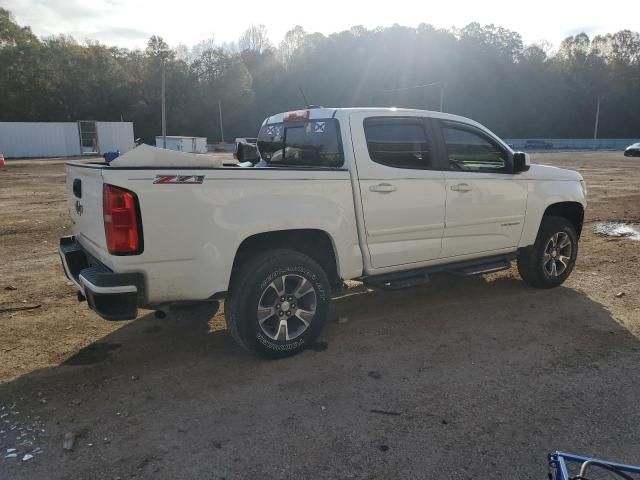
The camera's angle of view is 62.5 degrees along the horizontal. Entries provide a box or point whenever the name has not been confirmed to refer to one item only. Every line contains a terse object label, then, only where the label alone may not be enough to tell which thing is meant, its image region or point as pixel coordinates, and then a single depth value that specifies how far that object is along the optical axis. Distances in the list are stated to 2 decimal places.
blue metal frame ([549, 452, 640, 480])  2.06
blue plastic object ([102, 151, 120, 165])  4.50
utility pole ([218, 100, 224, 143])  69.94
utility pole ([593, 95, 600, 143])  81.00
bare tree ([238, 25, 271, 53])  92.47
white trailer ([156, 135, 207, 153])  41.06
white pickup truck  3.55
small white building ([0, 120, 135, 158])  39.22
